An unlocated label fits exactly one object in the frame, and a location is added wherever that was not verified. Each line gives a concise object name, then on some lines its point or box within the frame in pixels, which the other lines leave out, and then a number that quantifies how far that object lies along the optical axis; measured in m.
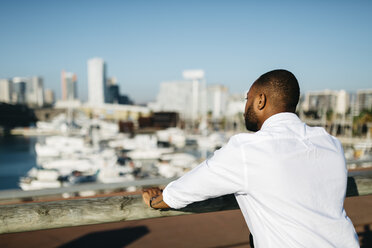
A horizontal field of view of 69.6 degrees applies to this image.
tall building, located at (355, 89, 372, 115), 103.88
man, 0.99
